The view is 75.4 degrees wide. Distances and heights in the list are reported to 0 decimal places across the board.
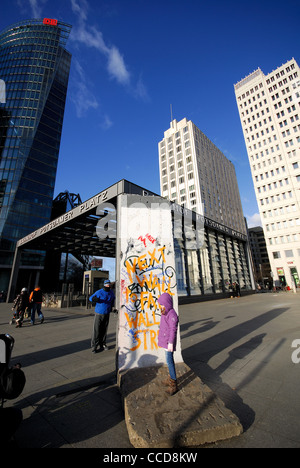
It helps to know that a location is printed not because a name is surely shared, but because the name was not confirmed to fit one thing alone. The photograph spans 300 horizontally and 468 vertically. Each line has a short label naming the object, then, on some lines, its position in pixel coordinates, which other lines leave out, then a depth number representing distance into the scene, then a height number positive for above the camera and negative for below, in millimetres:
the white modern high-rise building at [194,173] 58062 +35259
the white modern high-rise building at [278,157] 43750 +30225
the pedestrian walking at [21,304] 8404 -572
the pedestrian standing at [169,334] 2867 -722
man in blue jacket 4988 -650
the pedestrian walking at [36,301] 8867 -449
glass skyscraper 40719 +42127
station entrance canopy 10195 +5160
